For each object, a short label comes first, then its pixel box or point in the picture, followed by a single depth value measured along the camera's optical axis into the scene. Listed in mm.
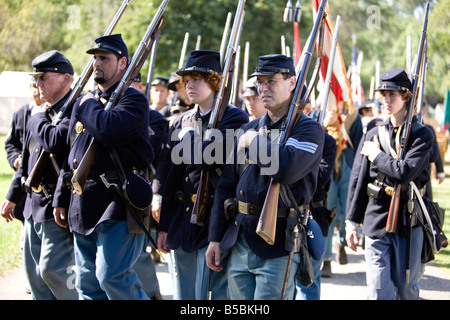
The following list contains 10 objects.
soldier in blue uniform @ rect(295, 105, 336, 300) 5523
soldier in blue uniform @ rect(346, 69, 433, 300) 5184
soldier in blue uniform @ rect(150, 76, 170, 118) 8898
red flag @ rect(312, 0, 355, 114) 6742
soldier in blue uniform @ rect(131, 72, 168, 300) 5879
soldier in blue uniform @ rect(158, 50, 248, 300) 4680
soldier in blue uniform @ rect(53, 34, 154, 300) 4434
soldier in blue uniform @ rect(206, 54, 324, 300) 3867
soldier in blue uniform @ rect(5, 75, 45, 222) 5641
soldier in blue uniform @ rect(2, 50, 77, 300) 5020
